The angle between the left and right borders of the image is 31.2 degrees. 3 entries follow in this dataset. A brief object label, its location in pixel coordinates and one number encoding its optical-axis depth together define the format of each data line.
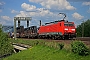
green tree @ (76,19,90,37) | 73.69
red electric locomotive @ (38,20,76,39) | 28.01
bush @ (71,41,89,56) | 10.82
